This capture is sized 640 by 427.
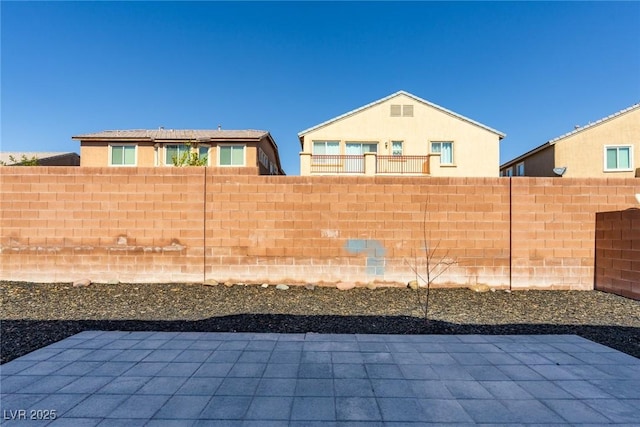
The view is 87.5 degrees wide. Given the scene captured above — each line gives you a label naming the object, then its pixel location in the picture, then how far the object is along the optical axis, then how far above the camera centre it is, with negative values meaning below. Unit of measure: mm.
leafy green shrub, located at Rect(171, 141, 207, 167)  15213 +2621
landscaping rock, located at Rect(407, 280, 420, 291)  8164 -1751
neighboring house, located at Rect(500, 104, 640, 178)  17031 +3475
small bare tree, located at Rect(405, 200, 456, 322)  8266 -1275
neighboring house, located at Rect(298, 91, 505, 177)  17484 +4131
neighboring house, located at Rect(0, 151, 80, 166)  22234 +3859
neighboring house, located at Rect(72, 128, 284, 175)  18328 +3558
